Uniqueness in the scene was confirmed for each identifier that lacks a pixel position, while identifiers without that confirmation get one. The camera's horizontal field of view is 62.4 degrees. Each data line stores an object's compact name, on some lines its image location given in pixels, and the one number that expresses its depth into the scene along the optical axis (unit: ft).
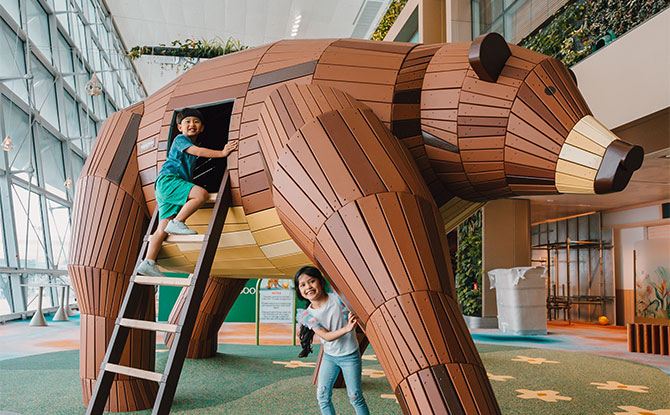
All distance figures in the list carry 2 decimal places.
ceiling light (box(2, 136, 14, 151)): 24.02
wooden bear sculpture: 5.78
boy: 8.70
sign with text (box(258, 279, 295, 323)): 24.86
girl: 8.20
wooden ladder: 7.39
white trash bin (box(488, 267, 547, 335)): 26.53
